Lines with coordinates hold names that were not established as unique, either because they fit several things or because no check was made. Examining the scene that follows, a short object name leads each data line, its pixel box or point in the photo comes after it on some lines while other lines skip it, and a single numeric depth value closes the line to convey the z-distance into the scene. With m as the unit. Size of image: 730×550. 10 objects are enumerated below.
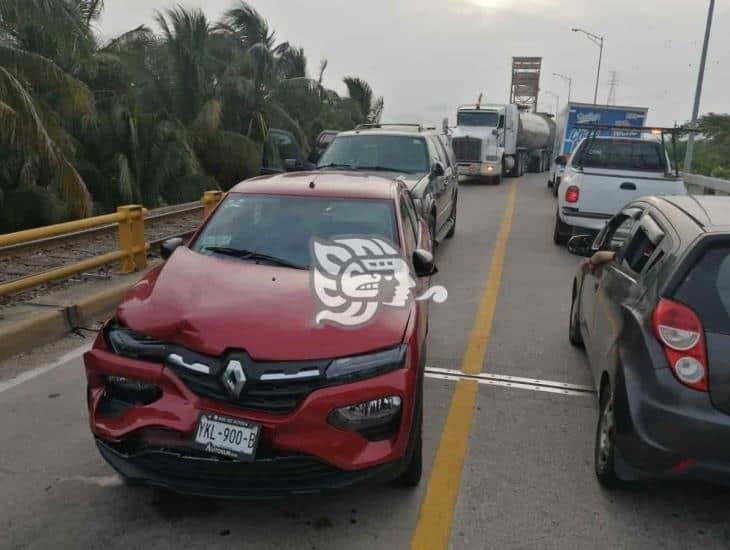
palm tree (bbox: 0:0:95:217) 11.02
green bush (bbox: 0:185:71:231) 14.22
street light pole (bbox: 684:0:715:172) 20.00
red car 2.89
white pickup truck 10.15
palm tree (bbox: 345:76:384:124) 42.50
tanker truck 23.64
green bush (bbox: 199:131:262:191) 21.38
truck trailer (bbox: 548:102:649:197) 23.56
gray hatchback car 3.00
